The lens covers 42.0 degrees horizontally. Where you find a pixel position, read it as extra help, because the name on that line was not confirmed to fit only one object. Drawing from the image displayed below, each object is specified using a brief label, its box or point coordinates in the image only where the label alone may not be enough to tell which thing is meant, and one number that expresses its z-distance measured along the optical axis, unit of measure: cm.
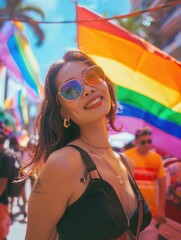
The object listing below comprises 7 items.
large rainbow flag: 208
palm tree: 1428
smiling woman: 94
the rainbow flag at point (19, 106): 474
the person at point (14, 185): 247
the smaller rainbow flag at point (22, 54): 329
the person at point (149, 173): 243
